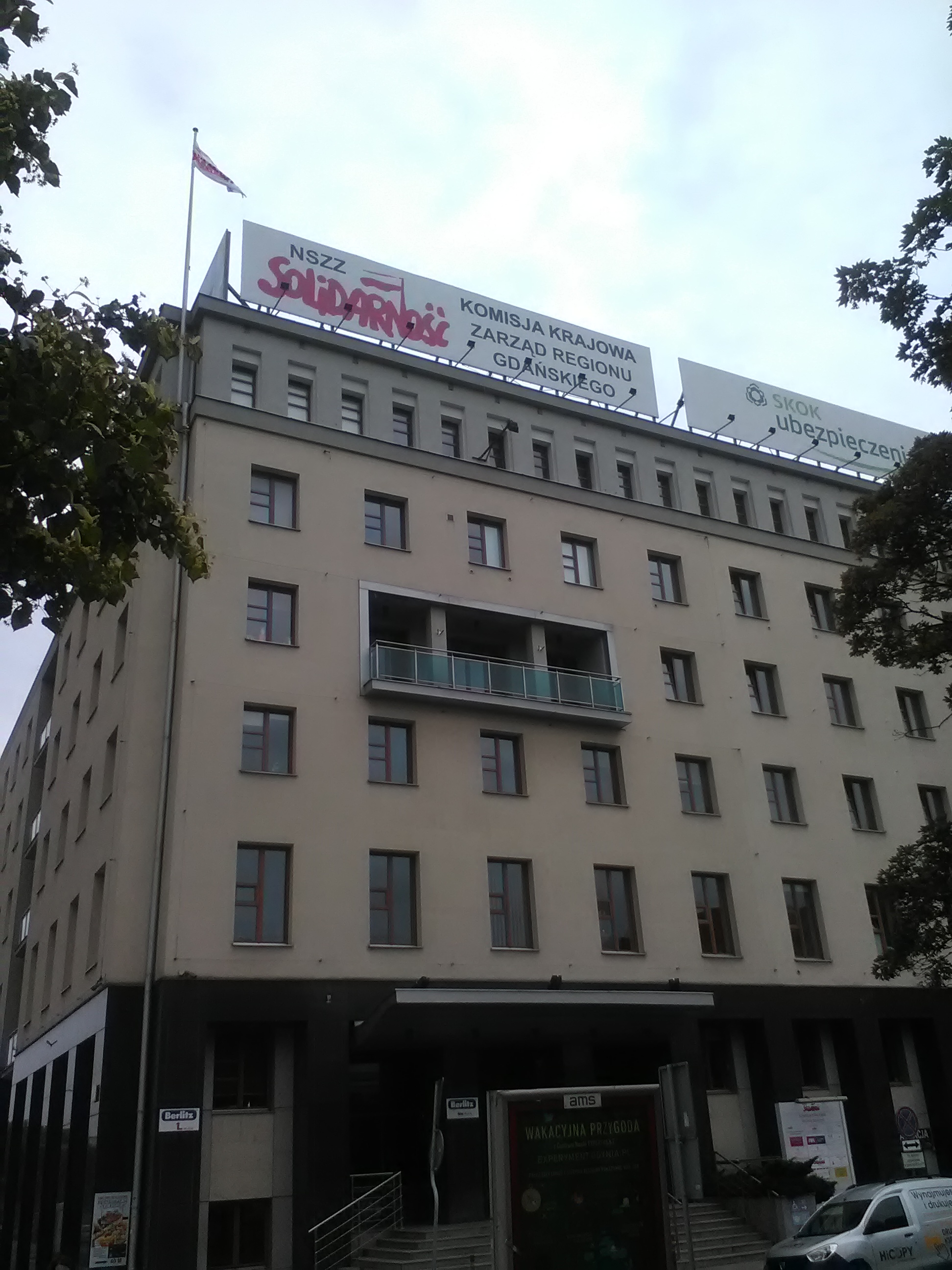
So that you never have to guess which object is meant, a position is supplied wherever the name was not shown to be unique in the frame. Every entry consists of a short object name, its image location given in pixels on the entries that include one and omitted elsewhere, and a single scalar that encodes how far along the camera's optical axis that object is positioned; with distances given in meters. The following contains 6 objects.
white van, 18.06
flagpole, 22.66
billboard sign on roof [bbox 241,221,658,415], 33.66
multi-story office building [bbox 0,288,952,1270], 24.98
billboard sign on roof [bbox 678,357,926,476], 40.34
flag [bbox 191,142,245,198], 32.16
